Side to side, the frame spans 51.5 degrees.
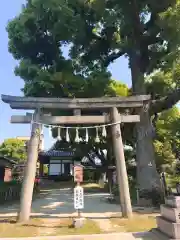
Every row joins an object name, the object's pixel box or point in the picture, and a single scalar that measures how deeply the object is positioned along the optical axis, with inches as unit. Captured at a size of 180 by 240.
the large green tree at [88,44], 385.6
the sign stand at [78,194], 232.5
